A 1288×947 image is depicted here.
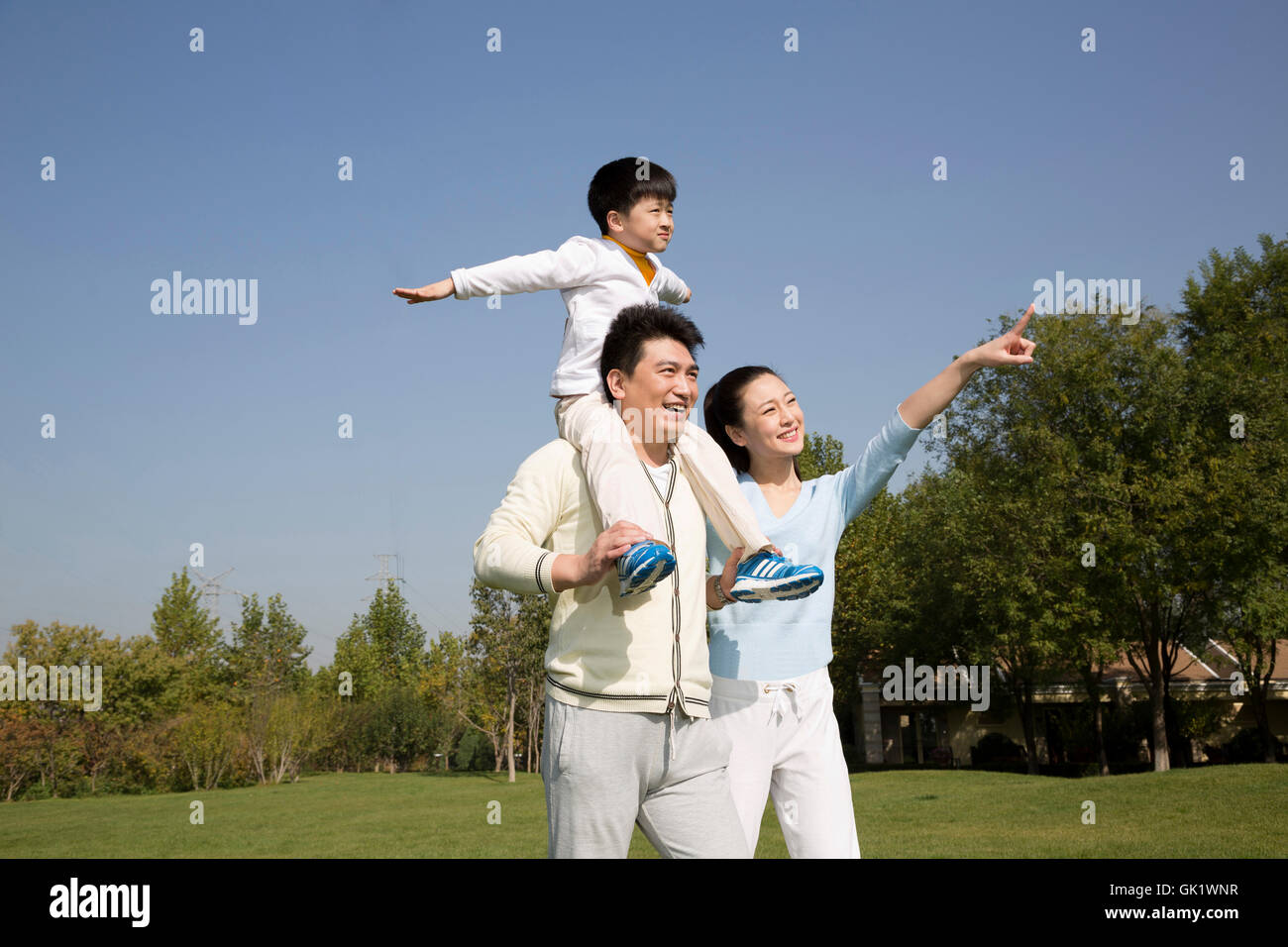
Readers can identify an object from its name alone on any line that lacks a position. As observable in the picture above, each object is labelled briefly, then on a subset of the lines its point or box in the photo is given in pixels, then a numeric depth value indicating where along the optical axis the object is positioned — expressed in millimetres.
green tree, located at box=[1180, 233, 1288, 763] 26531
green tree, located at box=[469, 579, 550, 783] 40688
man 2654
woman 3635
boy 2879
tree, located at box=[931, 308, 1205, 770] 28203
